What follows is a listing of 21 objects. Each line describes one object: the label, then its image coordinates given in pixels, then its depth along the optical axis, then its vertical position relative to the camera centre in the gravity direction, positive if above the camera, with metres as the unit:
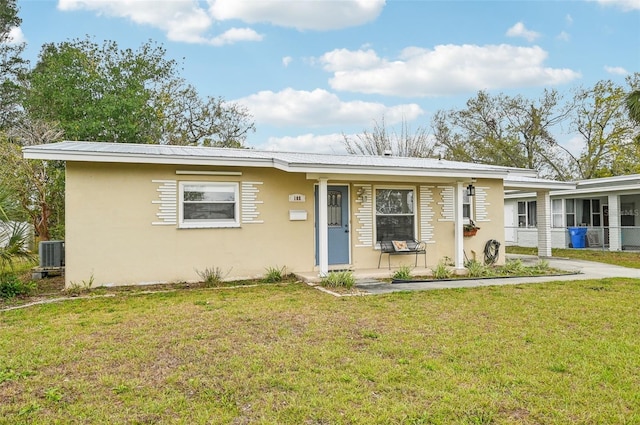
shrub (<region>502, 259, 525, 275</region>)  10.30 -1.07
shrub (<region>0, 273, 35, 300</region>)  7.52 -1.04
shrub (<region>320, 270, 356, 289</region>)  8.30 -1.06
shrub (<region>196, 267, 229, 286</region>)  8.88 -1.01
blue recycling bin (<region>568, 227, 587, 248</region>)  18.31 -0.56
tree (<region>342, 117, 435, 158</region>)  26.42 +5.12
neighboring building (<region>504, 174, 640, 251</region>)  16.98 +0.40
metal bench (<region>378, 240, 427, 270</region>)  10.34 -0.58
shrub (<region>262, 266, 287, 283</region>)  9.23 -1.04
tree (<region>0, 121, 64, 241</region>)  11.96 +1.40
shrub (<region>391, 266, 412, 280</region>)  9.12 -1.04
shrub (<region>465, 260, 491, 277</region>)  9.81 -1.05
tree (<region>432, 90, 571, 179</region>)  29.73 +6.48
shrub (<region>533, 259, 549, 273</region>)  10.55 -1.08
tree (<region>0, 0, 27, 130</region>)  23.34 +9.33
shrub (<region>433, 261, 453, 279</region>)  9.41 -1.06
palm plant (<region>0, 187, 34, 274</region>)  7.18 -0.10
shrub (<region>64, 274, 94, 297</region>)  8.02 -1.11
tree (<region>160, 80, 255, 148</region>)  22.91 +5.96
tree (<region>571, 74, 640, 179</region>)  26.70 +5.76
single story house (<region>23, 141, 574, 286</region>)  8.39 +0.35
